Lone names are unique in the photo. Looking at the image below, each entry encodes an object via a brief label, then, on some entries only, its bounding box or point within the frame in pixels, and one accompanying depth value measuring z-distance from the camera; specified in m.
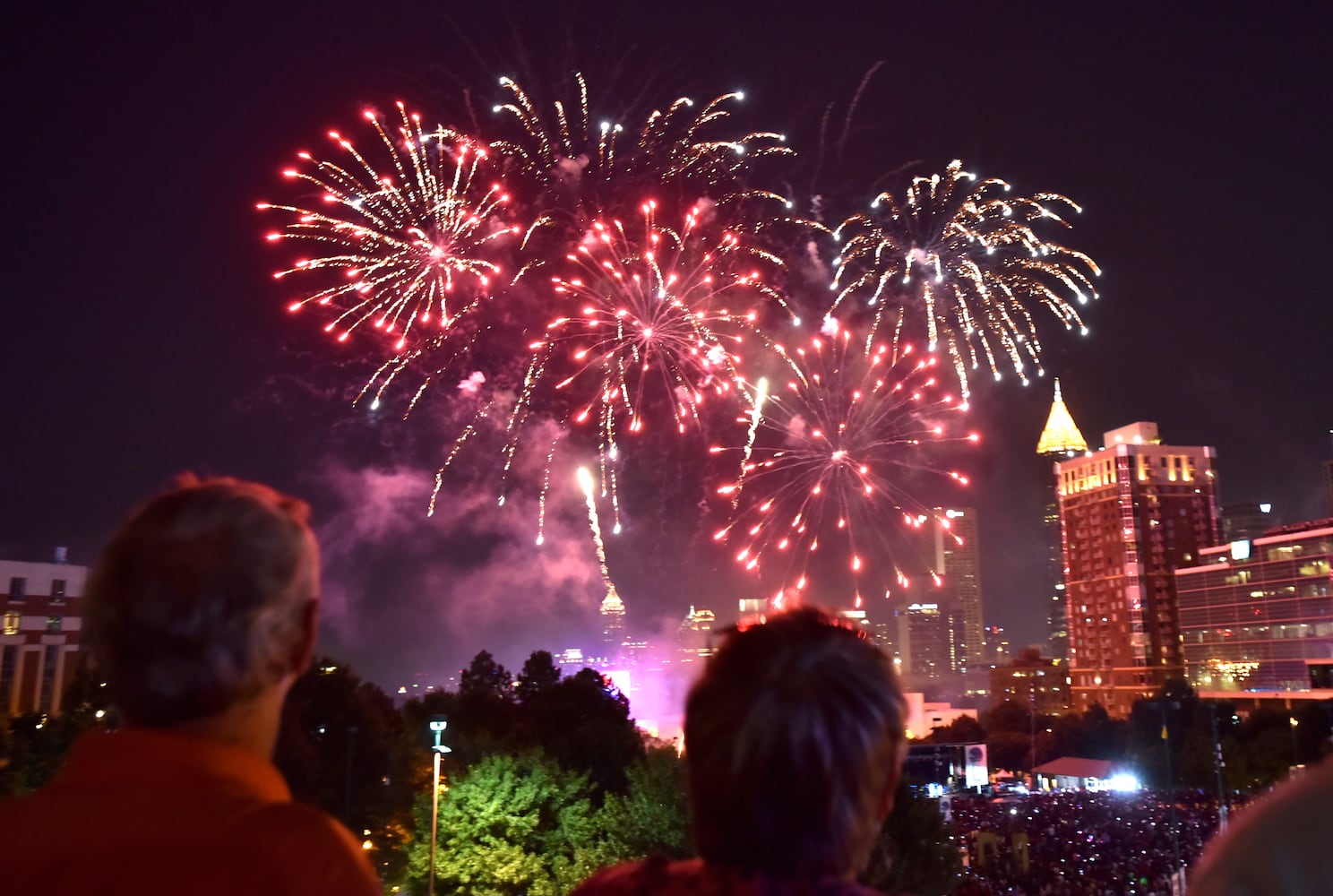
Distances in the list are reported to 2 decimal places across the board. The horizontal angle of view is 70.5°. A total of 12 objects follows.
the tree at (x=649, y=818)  26.27
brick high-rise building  106.44
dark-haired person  1.92
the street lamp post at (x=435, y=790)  24.55
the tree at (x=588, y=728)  36.56
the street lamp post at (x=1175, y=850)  26.88
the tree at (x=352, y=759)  29.02
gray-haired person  1.61
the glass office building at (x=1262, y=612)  80.31
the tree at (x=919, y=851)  23.44
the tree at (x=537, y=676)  62.94
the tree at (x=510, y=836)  26.61
